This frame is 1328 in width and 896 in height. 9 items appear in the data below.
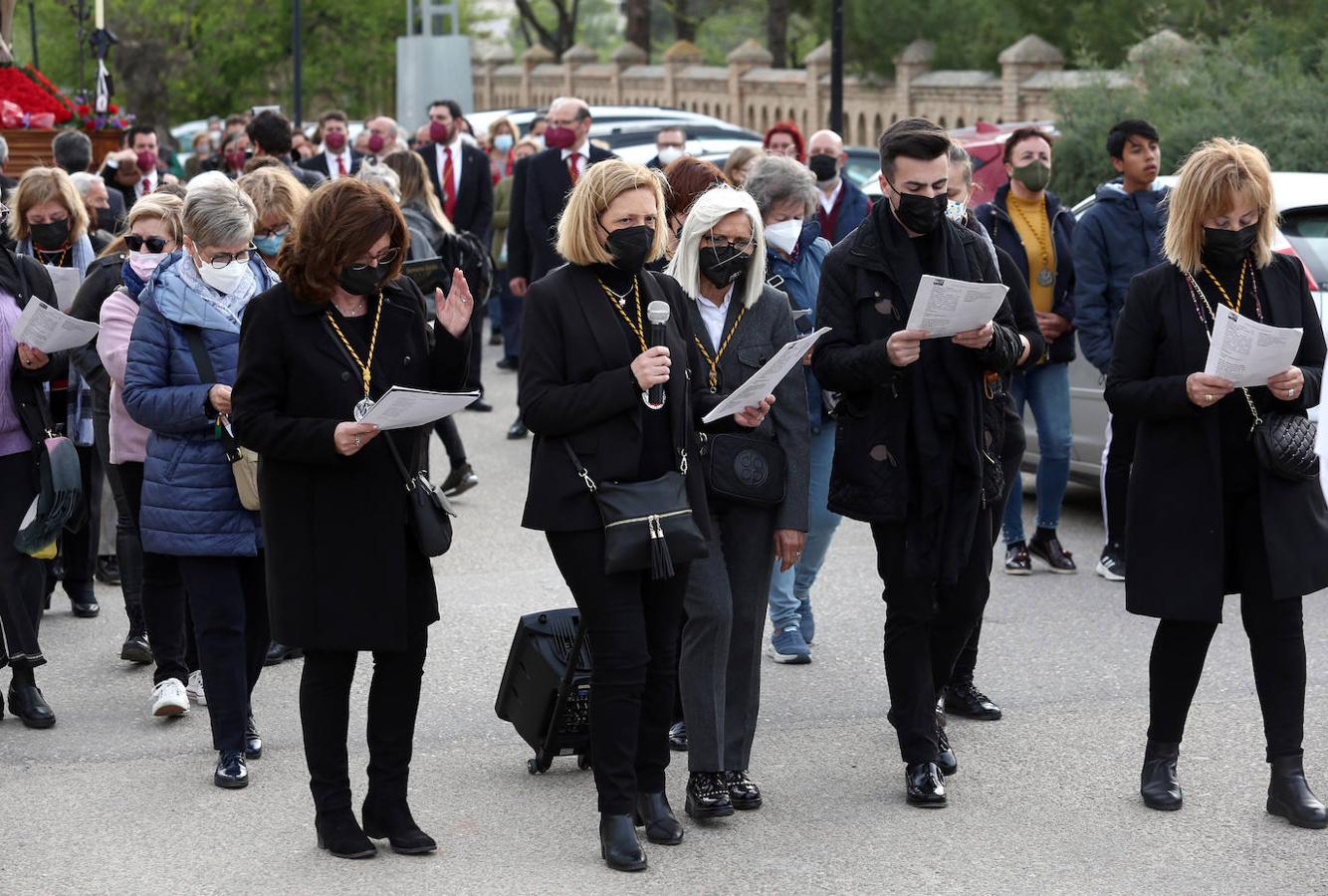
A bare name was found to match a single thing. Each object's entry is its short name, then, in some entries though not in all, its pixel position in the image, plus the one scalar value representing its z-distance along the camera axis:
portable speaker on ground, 12.24
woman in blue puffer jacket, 12.42
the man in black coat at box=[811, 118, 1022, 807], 11.48
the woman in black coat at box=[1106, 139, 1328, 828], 11.34
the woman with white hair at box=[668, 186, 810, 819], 11.57
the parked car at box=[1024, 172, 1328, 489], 18.14
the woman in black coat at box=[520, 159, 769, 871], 10.48
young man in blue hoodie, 17.94
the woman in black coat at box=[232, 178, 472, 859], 10.44
